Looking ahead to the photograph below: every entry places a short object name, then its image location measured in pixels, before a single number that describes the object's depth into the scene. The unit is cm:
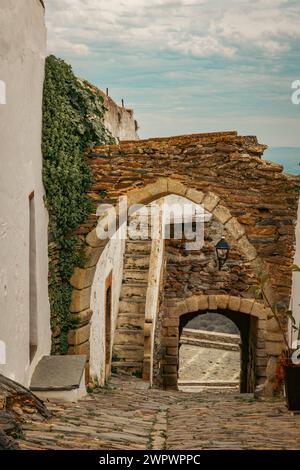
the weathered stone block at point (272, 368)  989
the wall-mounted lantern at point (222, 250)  1530
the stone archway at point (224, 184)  1010
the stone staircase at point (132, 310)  1386
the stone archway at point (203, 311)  1578
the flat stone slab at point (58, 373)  816
